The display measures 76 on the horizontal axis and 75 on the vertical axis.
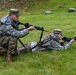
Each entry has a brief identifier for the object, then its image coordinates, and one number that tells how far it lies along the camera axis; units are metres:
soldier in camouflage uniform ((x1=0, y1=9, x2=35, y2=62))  9.16
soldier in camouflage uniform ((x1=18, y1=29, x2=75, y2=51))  10.40
